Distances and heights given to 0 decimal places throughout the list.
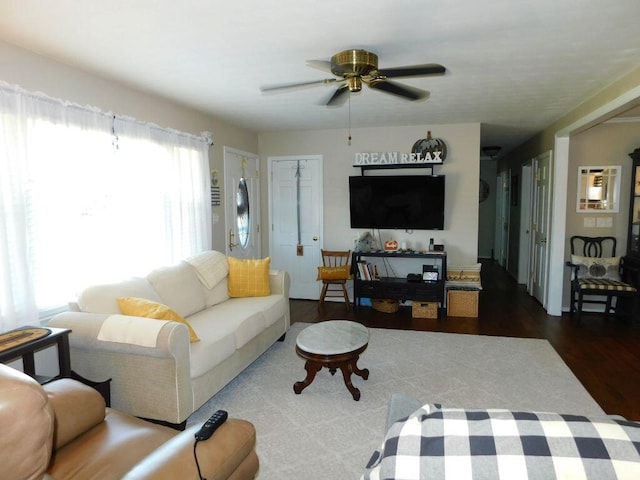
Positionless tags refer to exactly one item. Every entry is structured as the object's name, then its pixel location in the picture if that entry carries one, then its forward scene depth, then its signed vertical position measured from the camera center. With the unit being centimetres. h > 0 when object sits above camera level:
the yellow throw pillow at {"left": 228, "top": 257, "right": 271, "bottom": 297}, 400 -73
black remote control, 138 -78
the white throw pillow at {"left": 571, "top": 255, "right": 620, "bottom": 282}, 477 -78
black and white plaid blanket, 77 -49
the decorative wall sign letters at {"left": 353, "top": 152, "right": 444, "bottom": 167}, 515 +61
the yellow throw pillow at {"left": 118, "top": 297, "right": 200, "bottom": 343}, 258 -66
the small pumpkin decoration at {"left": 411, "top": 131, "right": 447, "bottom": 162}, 516 +74
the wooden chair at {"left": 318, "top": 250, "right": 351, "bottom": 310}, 518 -87
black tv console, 493 -102
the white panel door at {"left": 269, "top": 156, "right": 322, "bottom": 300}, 579 -18
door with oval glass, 514 +6
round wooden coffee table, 281 -102
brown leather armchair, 88 -82
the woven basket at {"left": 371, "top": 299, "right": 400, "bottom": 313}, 520 -131
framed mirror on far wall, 494 +16
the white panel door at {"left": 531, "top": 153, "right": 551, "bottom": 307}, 535 -34
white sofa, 237 -92
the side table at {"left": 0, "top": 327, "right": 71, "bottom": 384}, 202 -71
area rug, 230 -141
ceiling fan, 238 +82
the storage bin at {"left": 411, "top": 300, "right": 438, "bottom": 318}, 498 -131
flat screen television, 517 +5
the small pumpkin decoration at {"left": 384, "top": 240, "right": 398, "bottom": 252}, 535 -55
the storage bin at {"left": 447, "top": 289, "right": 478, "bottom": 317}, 497 -124
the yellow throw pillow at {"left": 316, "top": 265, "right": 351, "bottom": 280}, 517 -87
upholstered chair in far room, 450 -89
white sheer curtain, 249 +7
